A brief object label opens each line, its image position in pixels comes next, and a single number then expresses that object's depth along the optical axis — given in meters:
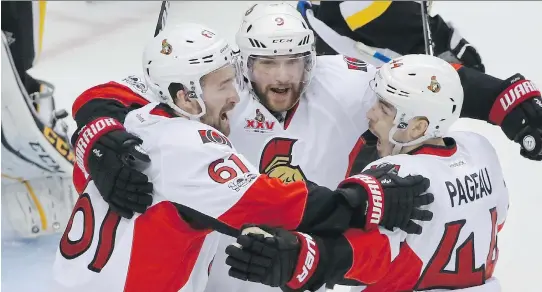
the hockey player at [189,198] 10.37
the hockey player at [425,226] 10.25
